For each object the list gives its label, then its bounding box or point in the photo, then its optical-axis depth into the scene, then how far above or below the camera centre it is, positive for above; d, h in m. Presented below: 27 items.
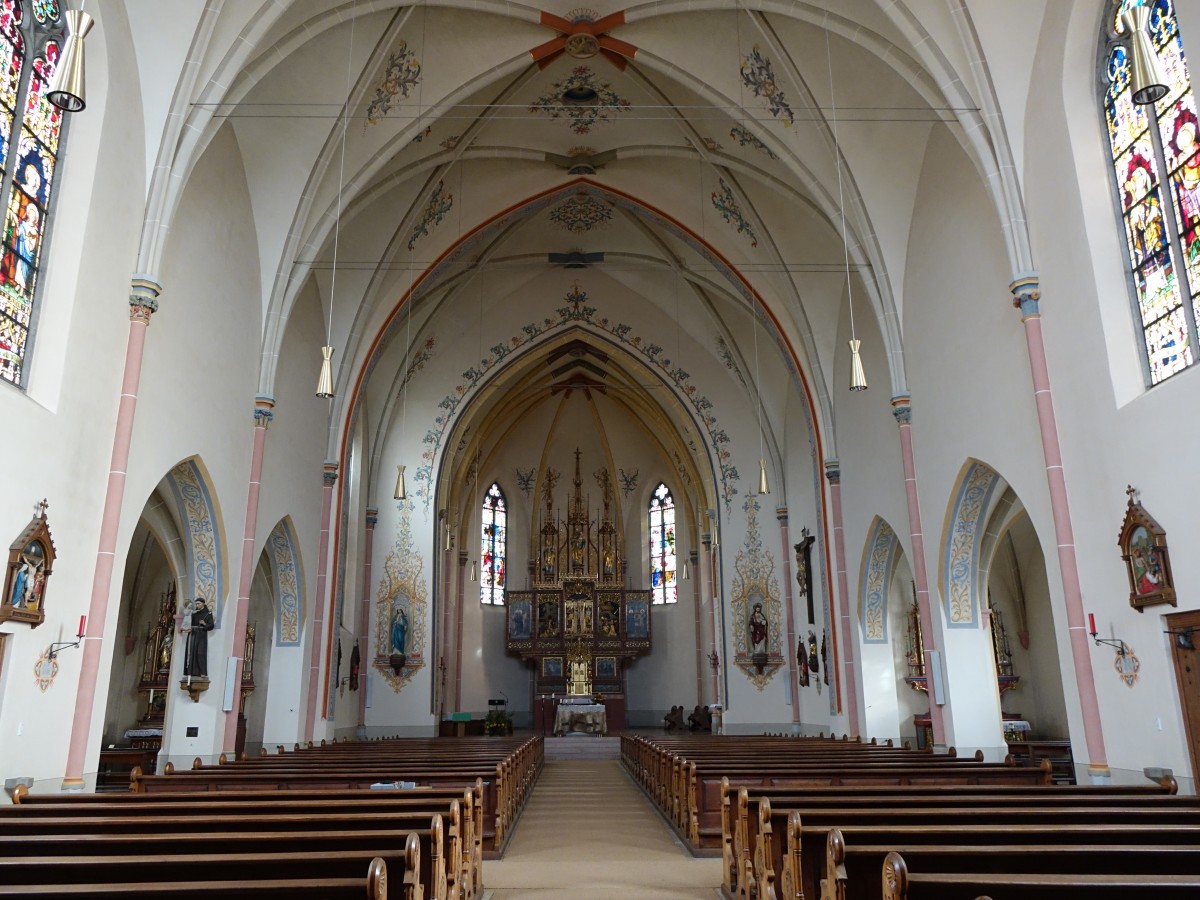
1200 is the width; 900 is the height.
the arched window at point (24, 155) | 10.29 +6.08
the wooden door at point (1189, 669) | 9.52 +0.42
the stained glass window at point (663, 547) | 34.88 +6.02
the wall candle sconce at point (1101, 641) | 10.74 +0.79
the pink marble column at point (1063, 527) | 11.20 +2.19
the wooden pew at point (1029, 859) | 4.77 -0.70
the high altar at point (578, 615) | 32.72 +3.49
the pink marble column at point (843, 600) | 20.11 +2.37
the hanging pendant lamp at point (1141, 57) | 6.48 +4.31
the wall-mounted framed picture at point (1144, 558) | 9.84 +1.57
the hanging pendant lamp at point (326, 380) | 12.09 +4.16
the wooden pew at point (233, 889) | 4.02 -0.67
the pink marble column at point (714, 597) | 27.30 +3.41
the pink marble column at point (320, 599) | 19.25 +2.45
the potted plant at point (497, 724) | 29.09 -0.10
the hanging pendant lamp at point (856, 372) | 11.81 +4.09
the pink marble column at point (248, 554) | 15.18 +2.69
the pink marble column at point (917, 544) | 15.38 +2.77
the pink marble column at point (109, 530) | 10.95 +2.24
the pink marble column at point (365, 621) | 25.08 +2.59
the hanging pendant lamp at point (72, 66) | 6.92 +4.58
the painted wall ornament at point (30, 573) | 9.62 +1.52
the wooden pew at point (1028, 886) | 4.02 -0.70
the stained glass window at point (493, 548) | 34.63 +6.06
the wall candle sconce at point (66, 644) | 10.61 +0.89
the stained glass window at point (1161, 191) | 10.07 +5.49
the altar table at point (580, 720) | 29.47 -0.01
